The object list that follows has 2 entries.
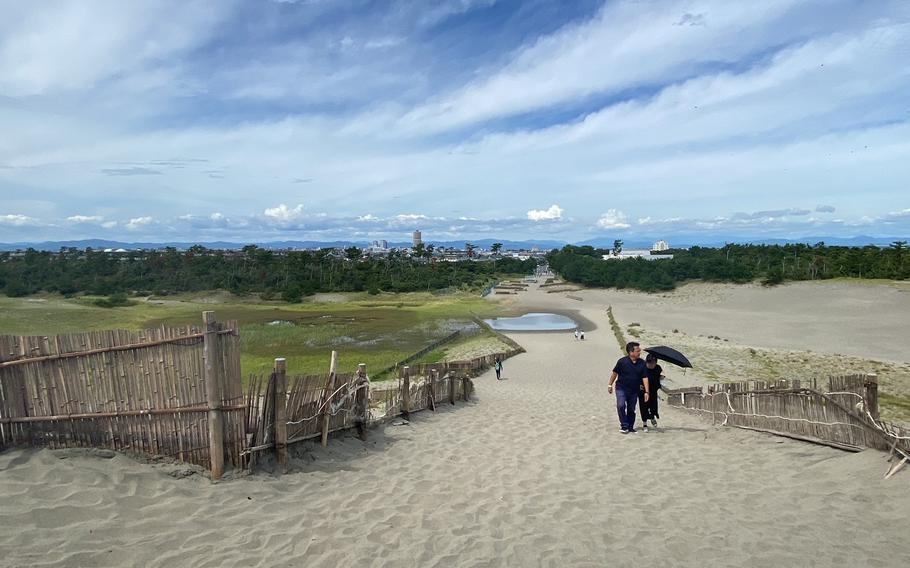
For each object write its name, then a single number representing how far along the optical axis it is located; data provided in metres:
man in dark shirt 8.55
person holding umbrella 9.07
